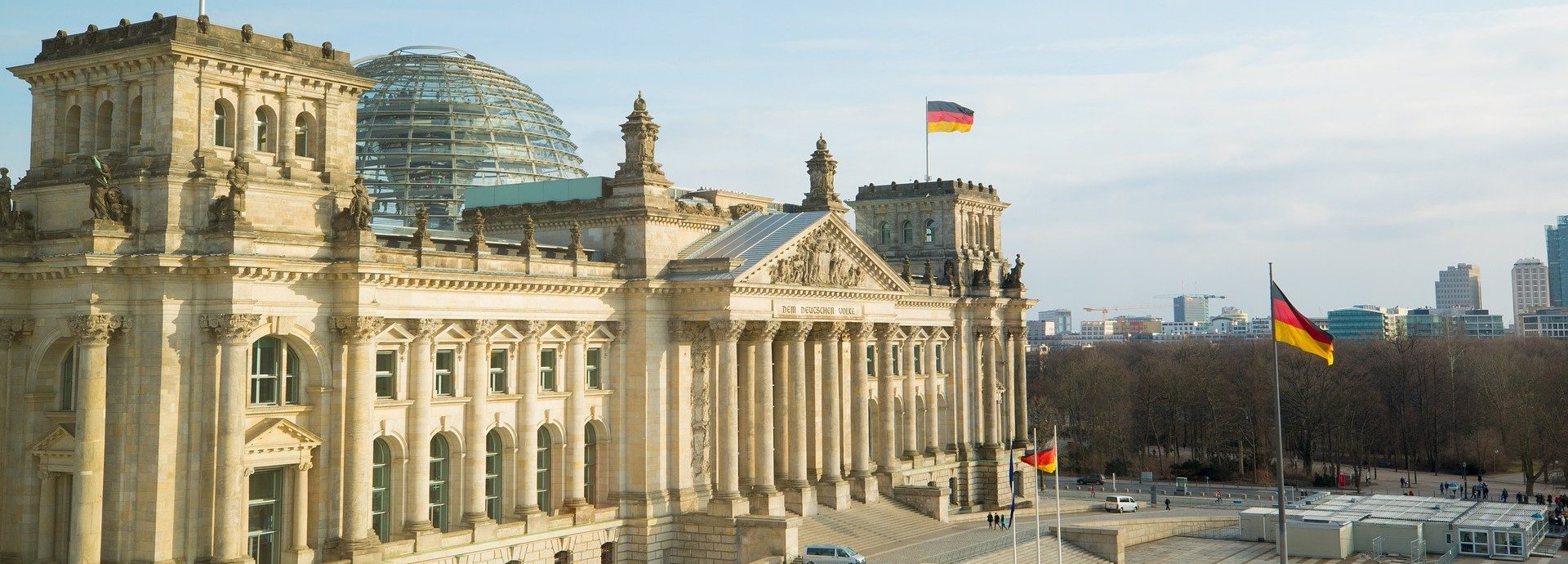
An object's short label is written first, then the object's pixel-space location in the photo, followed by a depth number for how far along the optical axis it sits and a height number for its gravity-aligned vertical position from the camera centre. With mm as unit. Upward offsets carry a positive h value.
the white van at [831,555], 59531 -9177
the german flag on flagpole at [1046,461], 55969 -4841
